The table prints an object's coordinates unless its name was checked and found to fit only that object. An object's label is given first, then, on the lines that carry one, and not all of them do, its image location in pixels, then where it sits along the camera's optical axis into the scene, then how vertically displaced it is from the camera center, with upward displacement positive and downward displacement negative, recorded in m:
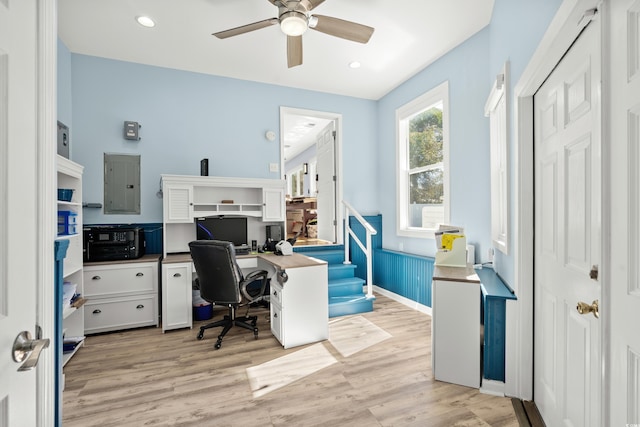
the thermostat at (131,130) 3.65 +1.02
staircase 3.69 -0.92
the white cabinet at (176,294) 3.24 -0.86
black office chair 2.81 -0.61
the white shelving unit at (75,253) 2.78 -0.37
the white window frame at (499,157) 2.22 +0.47
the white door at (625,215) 0.91 -0.01
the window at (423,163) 3.66 +0.68
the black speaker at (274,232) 4.06 -0.25
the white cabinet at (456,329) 2.16 -0.84
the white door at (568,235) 1.20 -0.11
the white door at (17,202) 0.68 +0.03
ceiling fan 2.32 +1.55
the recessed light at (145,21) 2.86 +1.86
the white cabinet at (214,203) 3.61 +0.15
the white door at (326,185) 4.83 +0.49
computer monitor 3.75 -0.19
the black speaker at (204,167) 3.78 +0.59
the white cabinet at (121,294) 3.13 -0.86
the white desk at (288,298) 2.87 -0.85
